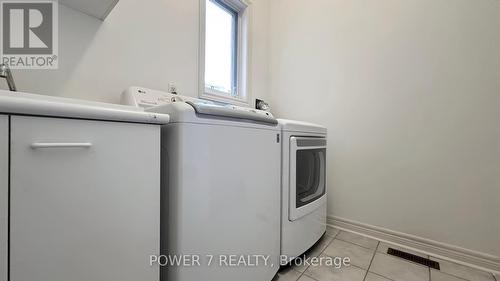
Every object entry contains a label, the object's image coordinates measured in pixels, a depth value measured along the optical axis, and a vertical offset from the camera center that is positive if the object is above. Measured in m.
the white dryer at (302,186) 1.11 -0.32
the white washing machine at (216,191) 0.68 -0.21
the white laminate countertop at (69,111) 0.41 +0.06
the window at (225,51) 1.89 +0.89
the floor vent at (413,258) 1.25 -0.80
